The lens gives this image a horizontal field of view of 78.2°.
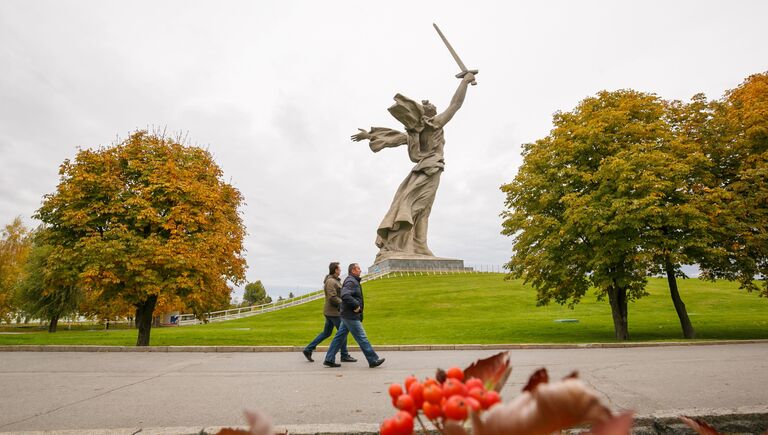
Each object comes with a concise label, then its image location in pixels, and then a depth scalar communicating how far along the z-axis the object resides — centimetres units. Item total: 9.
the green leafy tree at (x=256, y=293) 10719
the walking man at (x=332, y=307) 1139
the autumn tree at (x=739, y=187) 1534
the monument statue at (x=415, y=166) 4606
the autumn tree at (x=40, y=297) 3450
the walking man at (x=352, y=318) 1043
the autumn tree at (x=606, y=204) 1524
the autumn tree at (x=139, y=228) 1512
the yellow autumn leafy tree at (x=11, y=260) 3834
